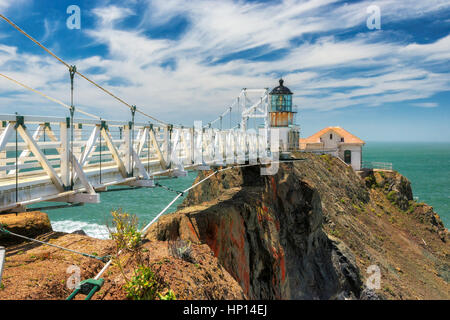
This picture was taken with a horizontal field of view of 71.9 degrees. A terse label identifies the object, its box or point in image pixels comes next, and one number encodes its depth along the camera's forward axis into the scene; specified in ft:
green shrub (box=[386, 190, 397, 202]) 135.27
